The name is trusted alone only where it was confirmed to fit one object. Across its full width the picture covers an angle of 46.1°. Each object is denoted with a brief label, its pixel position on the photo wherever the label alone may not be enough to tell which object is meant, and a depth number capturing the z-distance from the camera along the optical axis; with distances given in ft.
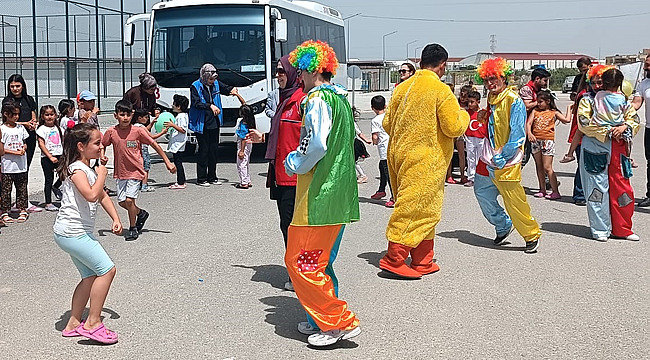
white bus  51.90
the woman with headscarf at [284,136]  19.51
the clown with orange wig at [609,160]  28.09
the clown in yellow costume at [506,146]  25.13
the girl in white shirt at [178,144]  40.88
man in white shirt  35.83
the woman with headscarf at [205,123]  42.39
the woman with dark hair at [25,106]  31.86
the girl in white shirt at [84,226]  16.74
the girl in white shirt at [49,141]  32.55
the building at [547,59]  393.91
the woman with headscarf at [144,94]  41.14
